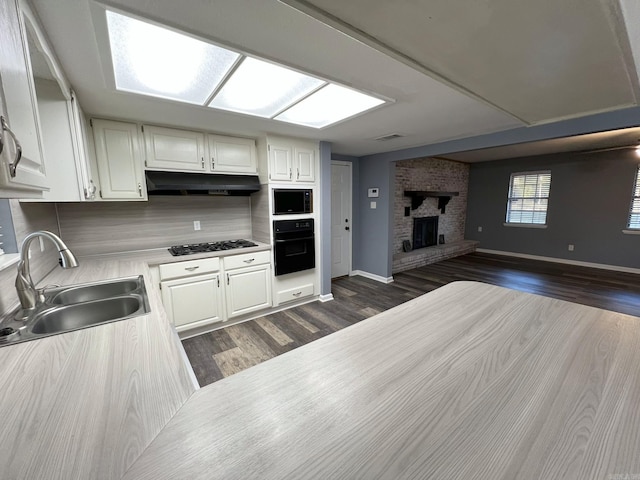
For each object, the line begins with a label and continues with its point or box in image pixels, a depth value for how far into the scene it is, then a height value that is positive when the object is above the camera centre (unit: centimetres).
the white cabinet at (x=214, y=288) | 253 -86
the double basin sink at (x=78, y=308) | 112 -52
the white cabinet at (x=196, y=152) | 253 +62
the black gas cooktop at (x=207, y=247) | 272 -44
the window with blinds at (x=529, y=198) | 578 +11
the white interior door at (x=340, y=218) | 441 -20
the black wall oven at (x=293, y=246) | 312 -49
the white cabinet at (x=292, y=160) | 299 +58
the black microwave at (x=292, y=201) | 308 +8
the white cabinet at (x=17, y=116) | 65 +29
